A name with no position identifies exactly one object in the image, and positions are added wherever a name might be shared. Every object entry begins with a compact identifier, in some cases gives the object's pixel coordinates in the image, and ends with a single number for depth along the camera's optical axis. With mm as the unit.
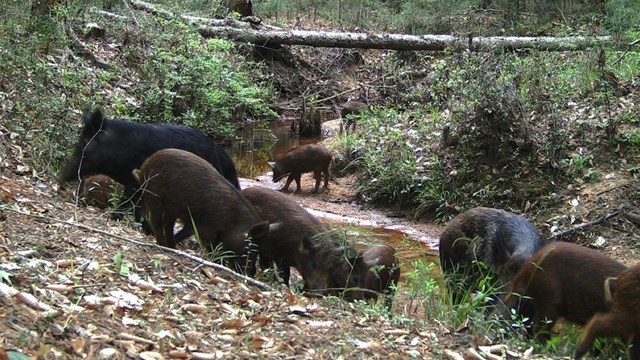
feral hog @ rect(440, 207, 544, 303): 7016
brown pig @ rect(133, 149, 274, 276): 6996
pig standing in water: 12969
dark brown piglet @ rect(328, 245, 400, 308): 6988
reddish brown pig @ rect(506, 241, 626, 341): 6168
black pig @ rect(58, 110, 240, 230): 7980
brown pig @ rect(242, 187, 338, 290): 7133
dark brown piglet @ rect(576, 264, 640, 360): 5430
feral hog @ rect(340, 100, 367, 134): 15422
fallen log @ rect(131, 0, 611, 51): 18016
